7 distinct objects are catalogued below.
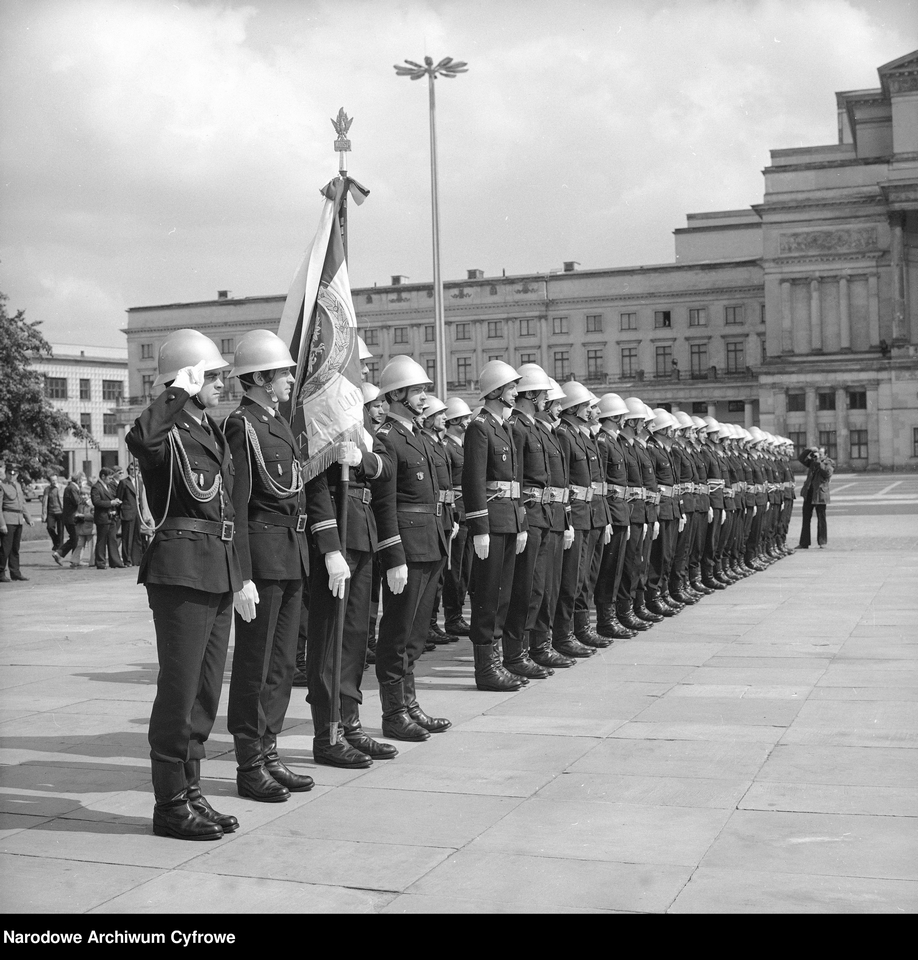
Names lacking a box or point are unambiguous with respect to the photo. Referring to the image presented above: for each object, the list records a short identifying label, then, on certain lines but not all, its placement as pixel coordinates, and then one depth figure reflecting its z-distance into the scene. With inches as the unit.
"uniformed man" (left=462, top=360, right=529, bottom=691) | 366.6
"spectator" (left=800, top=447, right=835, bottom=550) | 941.8
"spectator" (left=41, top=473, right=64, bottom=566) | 1010.7
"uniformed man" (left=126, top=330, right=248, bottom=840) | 222.5
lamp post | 1256.2
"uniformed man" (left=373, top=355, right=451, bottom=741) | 302.8
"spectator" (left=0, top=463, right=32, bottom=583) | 808.9
